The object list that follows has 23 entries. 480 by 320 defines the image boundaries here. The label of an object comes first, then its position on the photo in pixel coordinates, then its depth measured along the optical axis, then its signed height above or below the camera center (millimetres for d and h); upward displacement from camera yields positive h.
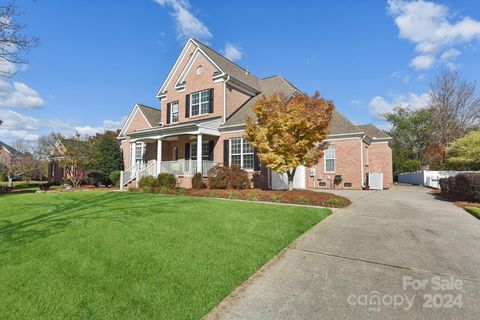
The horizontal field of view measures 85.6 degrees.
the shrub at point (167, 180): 15297 -549
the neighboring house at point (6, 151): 48844 +3816
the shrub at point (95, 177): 21484 -547
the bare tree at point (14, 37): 7240 +3804
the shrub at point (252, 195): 11532 -1104
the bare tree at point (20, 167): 28797 +398
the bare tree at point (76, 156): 21172 +1248
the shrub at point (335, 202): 9898 -1183
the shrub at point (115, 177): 20938 -518
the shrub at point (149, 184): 15296 -805
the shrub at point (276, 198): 10897 -1140
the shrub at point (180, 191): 14029 -1114
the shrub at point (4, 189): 22494 -1693
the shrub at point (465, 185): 10898 -602
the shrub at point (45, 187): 22544 -1489
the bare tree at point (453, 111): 29750 +7045
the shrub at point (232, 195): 12188 -1135
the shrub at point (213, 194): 12828 -1144
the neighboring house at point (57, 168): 22688 +292
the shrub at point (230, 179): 14164 -438
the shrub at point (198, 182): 15109 -649
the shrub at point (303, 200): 10388 -1160
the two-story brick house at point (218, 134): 16625 +2521
